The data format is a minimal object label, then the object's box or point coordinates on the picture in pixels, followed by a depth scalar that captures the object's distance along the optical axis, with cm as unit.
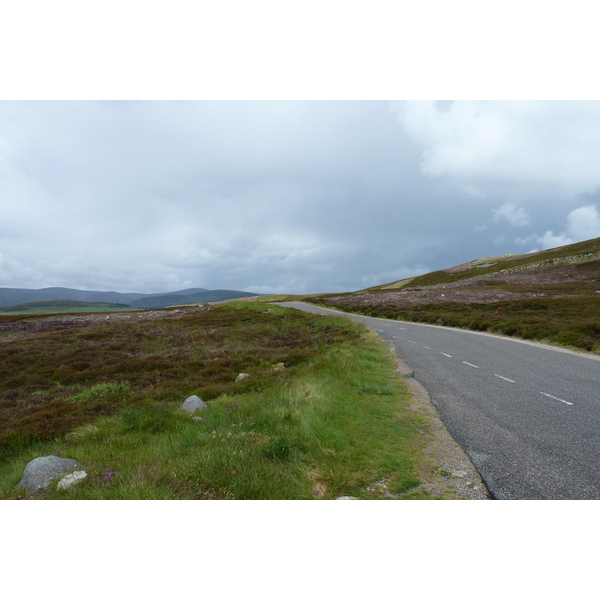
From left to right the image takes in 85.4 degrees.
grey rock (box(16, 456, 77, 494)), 560
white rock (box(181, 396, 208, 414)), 1002
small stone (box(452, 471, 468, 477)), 570
